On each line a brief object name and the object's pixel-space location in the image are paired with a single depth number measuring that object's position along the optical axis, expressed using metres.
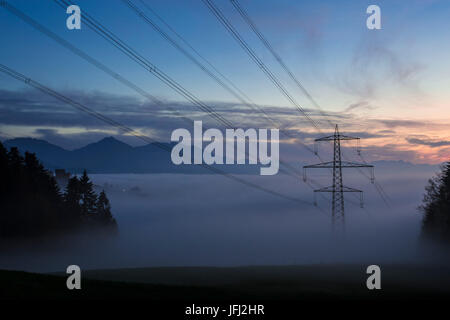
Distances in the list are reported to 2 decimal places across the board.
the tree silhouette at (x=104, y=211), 117.50
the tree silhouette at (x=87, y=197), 111.82
